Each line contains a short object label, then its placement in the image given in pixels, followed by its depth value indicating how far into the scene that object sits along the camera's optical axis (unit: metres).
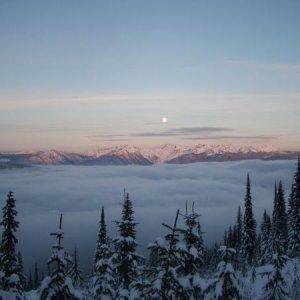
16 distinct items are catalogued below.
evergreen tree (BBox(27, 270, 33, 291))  113.62
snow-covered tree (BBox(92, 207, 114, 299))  27.36
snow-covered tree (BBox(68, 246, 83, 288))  59.81
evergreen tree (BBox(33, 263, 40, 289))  109.21
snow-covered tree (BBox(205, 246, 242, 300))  21.38
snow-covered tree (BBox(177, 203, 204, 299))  19.27
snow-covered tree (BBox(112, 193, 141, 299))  31.21
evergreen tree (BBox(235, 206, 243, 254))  91.38
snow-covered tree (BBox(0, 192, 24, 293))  35.24
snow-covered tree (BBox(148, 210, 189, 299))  18.05
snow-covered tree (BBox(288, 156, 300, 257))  67.00
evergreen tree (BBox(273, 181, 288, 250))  76.35
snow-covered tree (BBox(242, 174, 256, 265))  67.69
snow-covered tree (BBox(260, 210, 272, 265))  78.69
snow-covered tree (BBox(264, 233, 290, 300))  29.69
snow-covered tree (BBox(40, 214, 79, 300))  20.08
